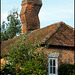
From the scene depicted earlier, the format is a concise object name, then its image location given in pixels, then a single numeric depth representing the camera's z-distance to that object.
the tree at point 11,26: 37.97
